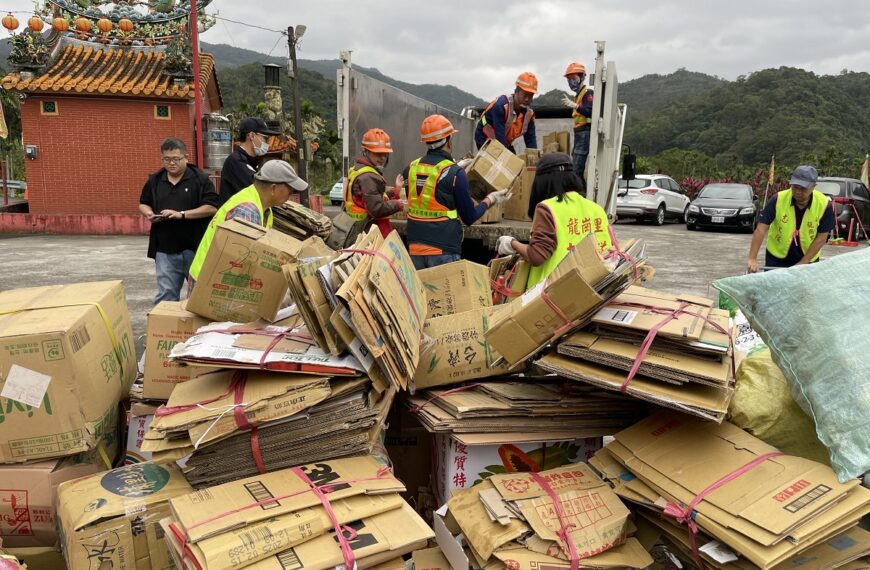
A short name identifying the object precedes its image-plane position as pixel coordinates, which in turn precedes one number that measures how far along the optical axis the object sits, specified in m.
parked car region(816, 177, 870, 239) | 14.21
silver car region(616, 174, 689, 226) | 18.25
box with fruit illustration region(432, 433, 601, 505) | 2.71
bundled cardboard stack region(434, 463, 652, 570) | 2.23
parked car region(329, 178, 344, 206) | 24.45
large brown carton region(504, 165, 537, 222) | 5.91
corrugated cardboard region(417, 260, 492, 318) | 3.73
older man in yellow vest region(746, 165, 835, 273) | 4.98
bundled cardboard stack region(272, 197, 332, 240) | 4.36
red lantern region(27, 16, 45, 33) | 15.52
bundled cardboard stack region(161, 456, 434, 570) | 1.95
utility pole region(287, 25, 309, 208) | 17.63
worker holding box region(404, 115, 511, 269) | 4.56
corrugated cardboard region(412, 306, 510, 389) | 3.00
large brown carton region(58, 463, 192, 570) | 2.25
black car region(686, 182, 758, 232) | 16.62
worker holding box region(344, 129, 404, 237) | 4.79
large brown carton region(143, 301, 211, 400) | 3.02
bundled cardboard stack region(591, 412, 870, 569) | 2.07
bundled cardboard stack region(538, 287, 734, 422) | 2.39
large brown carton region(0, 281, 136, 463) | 2.60
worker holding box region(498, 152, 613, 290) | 3.52
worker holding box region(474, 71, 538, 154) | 6.75
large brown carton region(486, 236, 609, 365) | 2.55
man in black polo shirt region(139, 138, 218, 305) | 4.65
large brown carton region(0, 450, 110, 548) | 2.61
